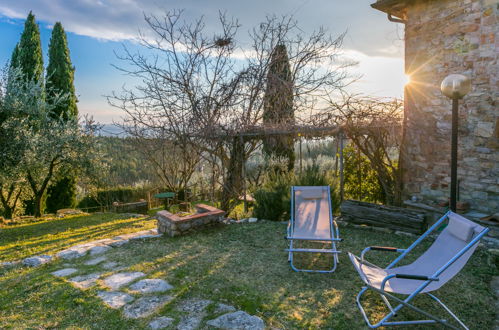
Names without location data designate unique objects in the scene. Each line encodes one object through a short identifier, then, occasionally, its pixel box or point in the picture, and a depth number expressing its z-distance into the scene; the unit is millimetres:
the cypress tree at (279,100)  9375
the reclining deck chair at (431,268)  2621
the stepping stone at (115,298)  3061
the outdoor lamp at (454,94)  3742
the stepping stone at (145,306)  2861
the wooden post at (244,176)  7789
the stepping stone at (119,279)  3514
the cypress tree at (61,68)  13203
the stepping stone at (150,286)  3363
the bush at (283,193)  6336
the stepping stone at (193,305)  2938
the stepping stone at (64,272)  3879
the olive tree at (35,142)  8031
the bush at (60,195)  13203
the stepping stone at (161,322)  2656
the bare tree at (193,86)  8727
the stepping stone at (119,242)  5172
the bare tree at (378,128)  6238
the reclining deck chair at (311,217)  4237
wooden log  5215
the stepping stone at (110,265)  4130
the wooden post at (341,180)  6352
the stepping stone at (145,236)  5499
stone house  4965
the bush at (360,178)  6727
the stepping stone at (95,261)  4305
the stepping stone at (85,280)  3516
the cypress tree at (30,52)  12211
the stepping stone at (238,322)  2650
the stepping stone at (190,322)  2641
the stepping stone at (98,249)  4791
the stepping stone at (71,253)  4629
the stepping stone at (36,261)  4348
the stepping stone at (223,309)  2895
